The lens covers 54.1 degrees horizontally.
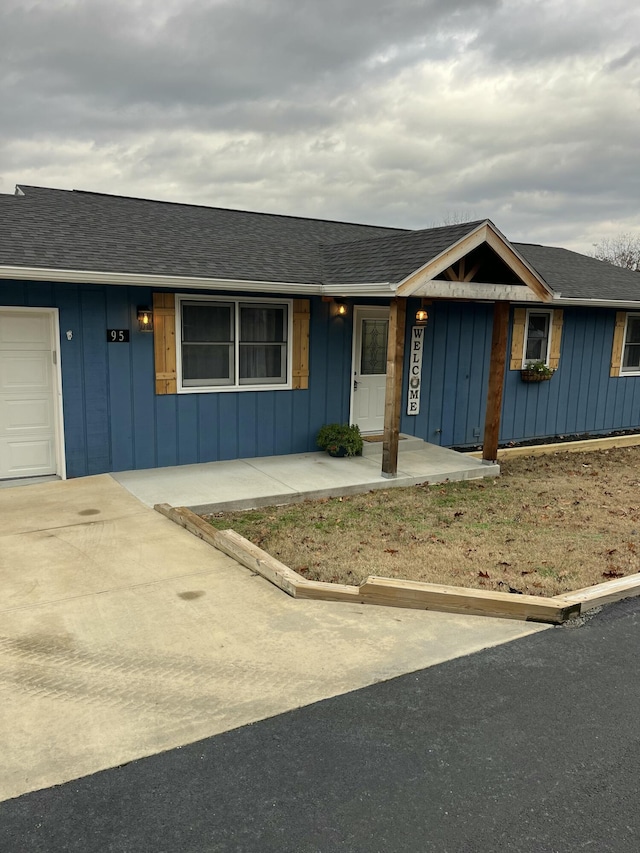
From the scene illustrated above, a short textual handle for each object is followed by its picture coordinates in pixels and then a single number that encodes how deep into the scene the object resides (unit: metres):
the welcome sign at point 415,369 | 10.62
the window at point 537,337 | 11.78
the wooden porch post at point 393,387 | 8.23
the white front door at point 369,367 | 10.18
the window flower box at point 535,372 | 11.86
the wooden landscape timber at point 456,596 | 4.49
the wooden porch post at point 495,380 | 9.41
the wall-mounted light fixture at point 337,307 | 9.56
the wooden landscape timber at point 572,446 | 11.29
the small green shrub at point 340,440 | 9.51
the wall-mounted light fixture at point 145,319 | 8.11
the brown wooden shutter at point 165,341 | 8.28
